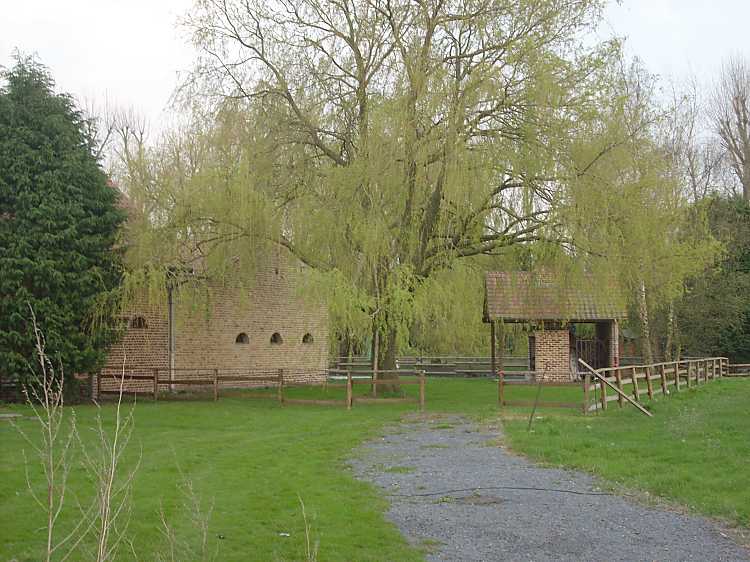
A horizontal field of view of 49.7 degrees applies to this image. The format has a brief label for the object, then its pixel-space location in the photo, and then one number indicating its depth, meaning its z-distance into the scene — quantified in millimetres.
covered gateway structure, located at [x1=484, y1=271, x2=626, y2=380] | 25875
